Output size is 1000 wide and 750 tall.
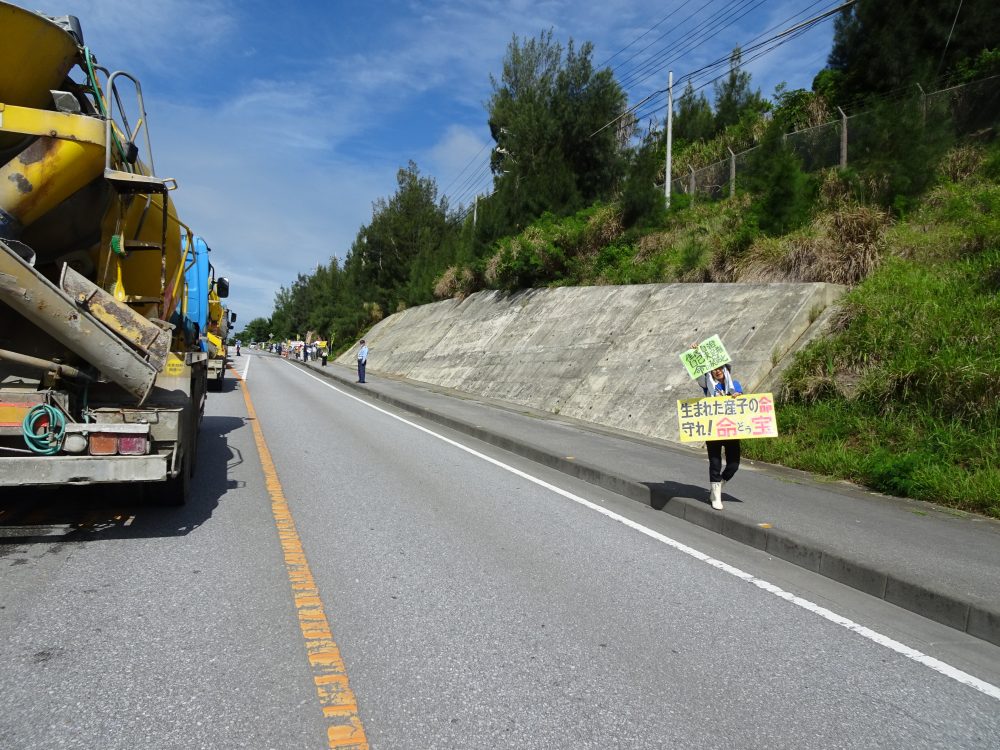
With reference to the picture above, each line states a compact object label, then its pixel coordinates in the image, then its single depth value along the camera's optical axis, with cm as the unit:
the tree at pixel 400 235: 5450
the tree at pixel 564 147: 2870
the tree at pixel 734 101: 3319
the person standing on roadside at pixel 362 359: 2731
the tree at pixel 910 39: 1970
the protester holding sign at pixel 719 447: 733
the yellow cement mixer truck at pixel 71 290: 521
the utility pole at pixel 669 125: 2298
